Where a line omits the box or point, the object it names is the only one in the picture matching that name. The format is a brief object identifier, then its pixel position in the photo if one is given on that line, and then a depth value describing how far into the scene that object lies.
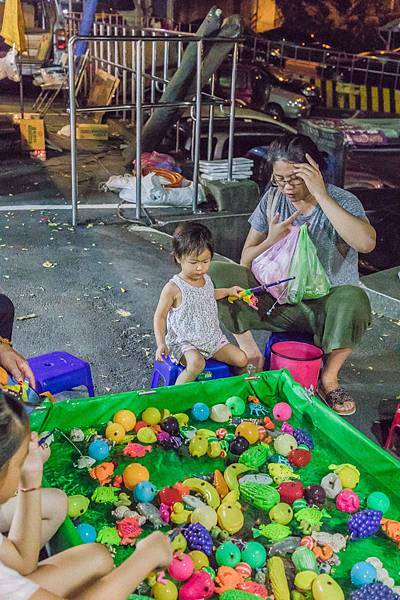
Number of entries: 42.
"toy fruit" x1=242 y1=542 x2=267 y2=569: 2.91
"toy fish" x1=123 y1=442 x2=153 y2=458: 3.54
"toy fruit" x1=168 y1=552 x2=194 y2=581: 2.78
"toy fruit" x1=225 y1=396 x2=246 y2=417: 3.89
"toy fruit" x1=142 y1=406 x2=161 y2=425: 3.71
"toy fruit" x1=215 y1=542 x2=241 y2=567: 2.90
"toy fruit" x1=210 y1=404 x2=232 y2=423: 3.82
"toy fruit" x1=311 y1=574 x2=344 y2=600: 2.70
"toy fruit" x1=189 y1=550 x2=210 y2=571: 2.86
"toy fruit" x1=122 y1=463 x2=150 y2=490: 3.31
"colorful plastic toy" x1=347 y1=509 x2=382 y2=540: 3.08
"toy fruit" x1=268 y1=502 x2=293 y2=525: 3.17
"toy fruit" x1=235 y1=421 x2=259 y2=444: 3.68
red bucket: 4.26
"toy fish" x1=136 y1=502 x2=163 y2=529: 3.08
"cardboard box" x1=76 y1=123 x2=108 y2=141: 11.59
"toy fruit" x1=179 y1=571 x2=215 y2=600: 2.71
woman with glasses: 4.17
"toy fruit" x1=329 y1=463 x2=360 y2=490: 3.38
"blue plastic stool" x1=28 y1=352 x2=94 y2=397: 3.86
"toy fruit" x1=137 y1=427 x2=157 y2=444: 3.61
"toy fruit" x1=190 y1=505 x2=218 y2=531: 3.08
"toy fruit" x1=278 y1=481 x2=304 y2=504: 3.29
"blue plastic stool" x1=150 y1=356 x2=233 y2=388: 4.15
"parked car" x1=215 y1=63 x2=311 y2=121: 14.52
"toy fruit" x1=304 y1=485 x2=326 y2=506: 3.28
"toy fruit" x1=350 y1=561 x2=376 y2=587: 2.81
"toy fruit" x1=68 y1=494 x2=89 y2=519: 3.07
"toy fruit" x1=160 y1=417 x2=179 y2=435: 3.64
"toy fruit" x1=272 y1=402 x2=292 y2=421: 3.87
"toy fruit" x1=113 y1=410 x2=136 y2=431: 3.65
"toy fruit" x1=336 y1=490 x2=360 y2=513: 3.25
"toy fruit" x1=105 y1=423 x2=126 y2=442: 3.59
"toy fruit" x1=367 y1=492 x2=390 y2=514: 3.23
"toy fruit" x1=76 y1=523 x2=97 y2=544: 2.94
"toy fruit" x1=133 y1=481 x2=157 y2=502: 3.19
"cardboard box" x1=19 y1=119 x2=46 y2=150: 10.38
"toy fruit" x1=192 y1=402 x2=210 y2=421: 3.82
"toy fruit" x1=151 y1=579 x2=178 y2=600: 2.68
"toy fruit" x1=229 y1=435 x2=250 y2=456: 3.59
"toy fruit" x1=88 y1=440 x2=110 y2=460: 3.46
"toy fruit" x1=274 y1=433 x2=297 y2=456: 3.60
